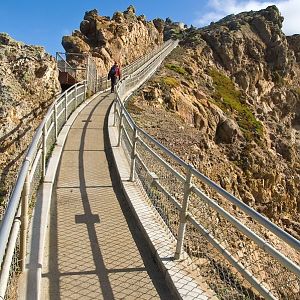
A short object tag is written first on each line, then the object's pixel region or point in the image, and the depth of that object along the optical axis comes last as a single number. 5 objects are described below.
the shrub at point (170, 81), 21.81
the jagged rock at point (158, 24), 46.40
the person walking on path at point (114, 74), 19.31
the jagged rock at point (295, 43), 48.90
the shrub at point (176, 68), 27.82
